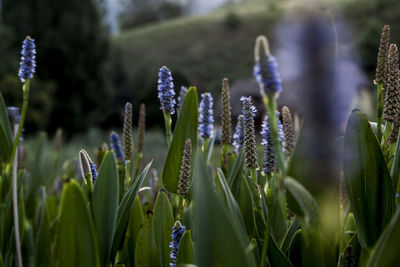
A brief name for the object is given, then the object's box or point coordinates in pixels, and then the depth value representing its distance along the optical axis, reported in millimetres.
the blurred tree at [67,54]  13180
